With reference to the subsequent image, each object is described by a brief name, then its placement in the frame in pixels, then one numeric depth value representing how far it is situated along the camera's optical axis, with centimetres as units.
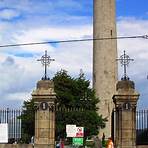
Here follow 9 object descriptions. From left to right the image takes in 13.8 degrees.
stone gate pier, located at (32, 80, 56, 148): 3194
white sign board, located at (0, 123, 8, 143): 3181
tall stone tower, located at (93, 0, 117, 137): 6744
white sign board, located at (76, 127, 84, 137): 3338
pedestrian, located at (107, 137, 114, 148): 2840
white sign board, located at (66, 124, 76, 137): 3311
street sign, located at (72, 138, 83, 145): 3347
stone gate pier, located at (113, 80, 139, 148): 3170
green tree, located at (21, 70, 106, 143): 4959
